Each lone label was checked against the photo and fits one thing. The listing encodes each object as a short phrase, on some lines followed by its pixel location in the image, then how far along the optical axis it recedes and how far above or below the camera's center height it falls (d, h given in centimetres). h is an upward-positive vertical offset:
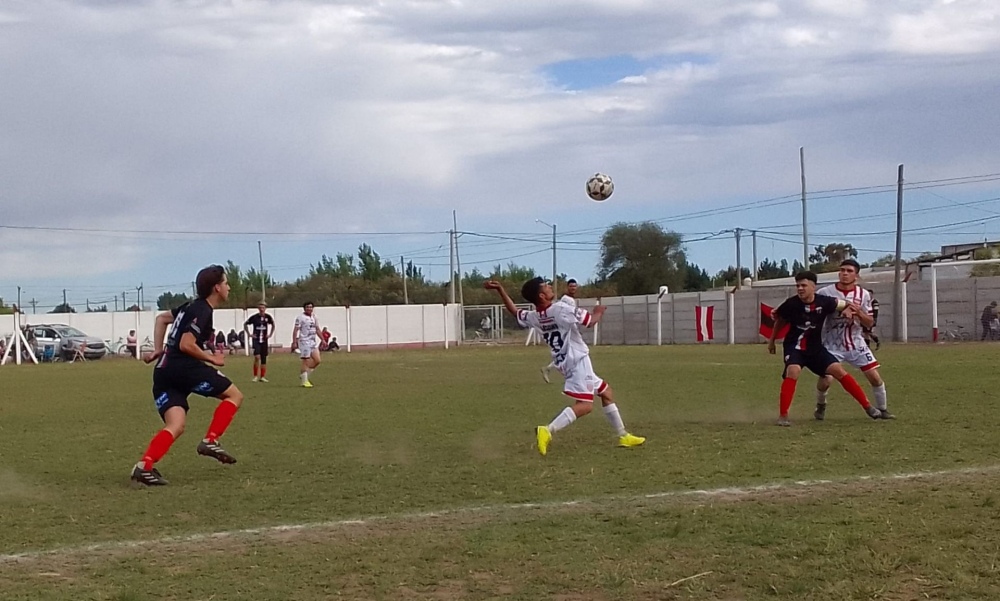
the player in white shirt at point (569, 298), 1132 +8
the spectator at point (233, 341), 5291 -126
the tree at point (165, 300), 6063 +79
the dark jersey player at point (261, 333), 2522 -44
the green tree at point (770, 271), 9794 +259
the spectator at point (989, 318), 3906 -72
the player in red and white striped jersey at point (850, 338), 1298 -43
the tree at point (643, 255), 8838 +370
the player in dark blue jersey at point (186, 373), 984 -50
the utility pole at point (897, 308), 4141 -34
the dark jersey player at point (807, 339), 1268 -42
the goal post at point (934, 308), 3981 -37
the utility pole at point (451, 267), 7081 +259
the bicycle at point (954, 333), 4031 -125
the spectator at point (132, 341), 5066 -111
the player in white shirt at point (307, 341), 2418 -61
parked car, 4809 -108
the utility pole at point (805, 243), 5575 +284
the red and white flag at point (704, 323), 4938 -85
